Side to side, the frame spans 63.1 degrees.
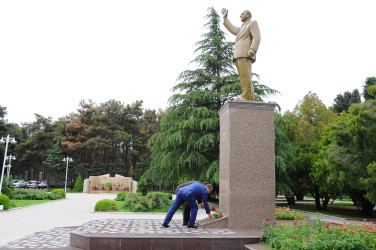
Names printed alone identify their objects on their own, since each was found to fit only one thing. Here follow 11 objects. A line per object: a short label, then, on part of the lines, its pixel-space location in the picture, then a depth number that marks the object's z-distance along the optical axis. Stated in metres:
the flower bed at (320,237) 4.61
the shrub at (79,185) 37.62
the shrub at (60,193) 24.70
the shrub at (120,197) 21.51
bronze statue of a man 7.90
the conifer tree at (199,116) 18.30
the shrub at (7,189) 18.80
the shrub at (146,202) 15.11
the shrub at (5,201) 14.63
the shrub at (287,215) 8.32
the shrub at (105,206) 14.70
